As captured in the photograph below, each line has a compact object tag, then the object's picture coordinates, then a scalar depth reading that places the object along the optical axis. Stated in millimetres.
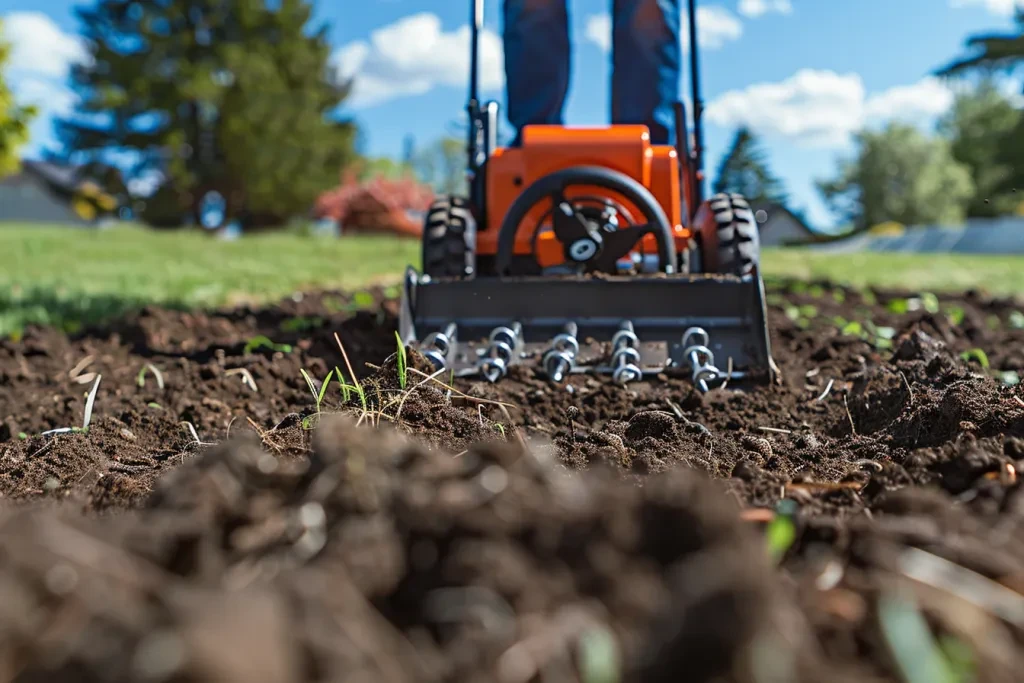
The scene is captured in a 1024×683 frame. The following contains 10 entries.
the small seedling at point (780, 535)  1134
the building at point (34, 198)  61281
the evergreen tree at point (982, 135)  52738
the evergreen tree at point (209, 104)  31781
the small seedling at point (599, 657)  907
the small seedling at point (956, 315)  6021
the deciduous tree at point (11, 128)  11695
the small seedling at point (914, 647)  906
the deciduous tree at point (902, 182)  62781
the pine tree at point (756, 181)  53469
